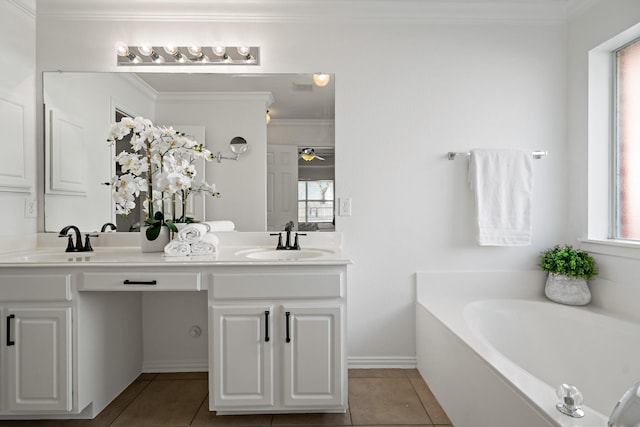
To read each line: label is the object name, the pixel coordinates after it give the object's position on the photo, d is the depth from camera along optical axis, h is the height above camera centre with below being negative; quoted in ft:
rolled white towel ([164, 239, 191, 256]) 5.96 -0.64
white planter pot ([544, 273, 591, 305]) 6.95 -1.59
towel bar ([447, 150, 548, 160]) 7.47 +1.20
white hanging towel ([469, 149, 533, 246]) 7.33 +0.34
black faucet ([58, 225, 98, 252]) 6.81 -0.67
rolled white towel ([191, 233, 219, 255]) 6.11 -0.64
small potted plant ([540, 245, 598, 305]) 6.94 -1.28
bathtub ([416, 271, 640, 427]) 4.11 -2.16
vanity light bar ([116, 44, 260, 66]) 7.32 +3.25
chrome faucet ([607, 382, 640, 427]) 2.57 -1.50
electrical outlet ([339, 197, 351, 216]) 7.57 +0.10
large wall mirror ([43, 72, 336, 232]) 7.37 +1.55
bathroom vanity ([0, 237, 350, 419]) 5.39 -1.80
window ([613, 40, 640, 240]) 6.65 +1.33
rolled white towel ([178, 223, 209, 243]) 6.11 -0.40
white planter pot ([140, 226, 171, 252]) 6.64 -0.58
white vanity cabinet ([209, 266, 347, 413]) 5.47 -1.98
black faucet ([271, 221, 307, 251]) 7.01 -0.65
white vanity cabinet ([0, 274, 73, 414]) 5.38 -2.01
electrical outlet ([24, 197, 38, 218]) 7.06 +0.07
